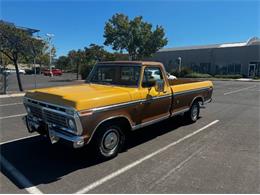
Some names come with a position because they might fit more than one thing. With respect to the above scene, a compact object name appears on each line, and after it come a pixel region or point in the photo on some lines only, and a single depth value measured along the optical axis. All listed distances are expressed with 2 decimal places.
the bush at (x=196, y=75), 40.22
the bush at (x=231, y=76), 38.98
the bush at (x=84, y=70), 30.66
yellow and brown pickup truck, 3.91
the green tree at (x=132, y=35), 35.69
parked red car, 45.65
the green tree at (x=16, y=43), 13.75
